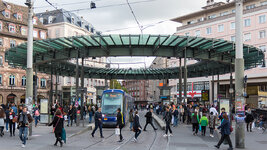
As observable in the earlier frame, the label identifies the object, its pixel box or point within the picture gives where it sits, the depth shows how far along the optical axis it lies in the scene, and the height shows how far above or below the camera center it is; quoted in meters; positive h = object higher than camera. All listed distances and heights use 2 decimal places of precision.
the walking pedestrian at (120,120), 18.02 -1.85
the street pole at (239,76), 15.07 +0.39
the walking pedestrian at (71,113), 26.48 -2.16
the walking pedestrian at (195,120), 21.05 -2.18
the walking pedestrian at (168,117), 20.06 -1.90
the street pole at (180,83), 34.47 +0.14
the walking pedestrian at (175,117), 26.00 -2.52
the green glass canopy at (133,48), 28.80 +3.39
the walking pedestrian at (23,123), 15.16 -1.66
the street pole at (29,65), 18.50 +1.14
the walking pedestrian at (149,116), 23.22 -2.11
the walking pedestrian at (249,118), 23.97 -2.35
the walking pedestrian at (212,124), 20.20 -2.32
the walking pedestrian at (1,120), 18.84 -1.92
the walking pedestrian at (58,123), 15.19 -1.69
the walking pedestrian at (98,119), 19.50 -1.93
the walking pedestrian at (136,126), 17.50 -2.10
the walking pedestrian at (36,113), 25.20 -2.03
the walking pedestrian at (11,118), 18.90 -1.78
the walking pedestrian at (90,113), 31.12 -2.53
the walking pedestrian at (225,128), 14.69 -1.87
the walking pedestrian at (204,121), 20.39 -2.17
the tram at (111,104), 27.50 -1.57
